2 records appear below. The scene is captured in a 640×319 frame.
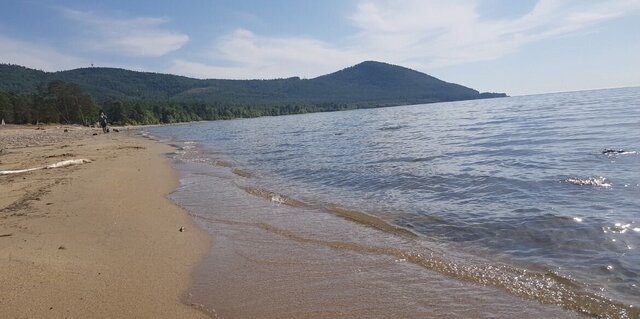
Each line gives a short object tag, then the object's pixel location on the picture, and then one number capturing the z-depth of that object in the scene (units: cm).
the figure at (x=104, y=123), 5888
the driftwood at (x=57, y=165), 1529
